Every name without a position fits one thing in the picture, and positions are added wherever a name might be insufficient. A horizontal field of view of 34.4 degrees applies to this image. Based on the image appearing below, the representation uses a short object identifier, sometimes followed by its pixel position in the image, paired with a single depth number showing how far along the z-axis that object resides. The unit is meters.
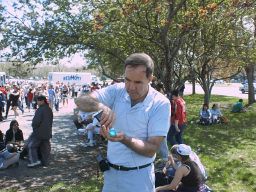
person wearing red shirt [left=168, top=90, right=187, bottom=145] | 10.02
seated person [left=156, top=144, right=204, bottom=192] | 5.79
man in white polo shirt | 2.53
